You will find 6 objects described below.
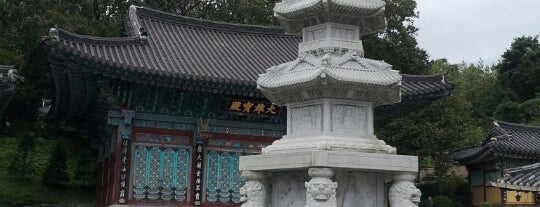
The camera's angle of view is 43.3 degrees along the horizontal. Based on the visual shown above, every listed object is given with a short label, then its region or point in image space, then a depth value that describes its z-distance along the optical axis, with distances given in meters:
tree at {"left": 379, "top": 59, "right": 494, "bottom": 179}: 27.91
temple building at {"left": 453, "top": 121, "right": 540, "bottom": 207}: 27.70
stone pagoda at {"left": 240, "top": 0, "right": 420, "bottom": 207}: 9.31
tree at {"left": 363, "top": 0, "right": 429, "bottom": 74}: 33.81
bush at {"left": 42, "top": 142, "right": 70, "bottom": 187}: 26.16
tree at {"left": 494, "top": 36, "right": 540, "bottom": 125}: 42.78
